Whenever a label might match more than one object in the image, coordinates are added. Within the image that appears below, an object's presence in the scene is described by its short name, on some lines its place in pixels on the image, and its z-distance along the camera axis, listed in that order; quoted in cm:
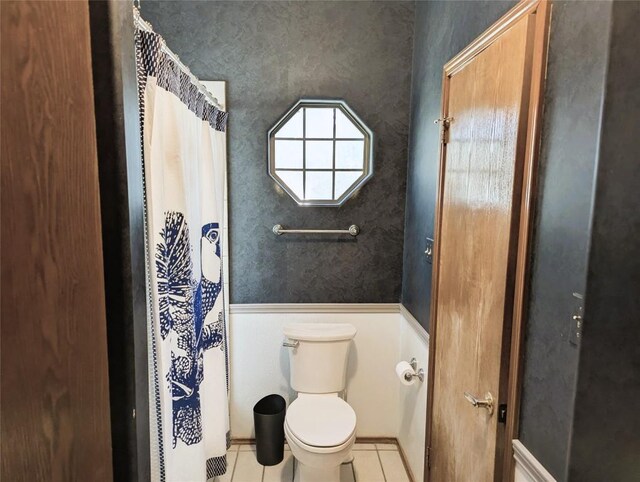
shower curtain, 117
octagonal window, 236
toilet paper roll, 192
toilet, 182
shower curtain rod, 107
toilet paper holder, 193
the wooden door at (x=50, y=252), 58
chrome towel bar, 238
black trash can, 227
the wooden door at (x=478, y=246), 109
